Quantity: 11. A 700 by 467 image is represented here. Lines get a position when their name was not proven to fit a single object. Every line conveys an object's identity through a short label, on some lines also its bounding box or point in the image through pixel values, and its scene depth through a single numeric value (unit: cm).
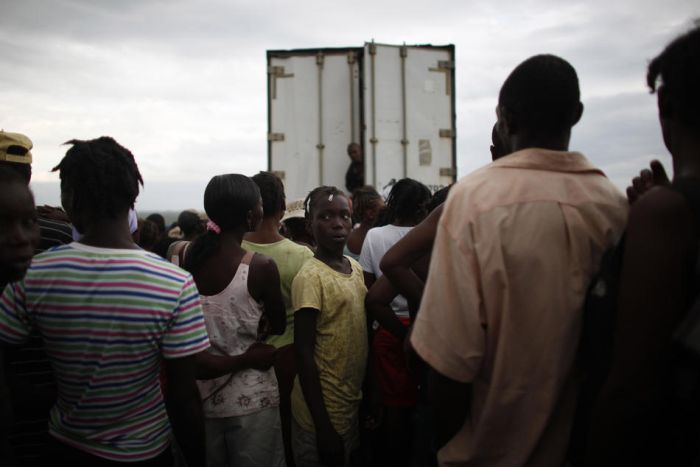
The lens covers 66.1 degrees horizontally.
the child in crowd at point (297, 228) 460
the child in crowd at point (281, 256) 296
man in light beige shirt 147
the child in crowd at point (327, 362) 257
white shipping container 786
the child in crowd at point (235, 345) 248
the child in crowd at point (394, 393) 299
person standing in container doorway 782
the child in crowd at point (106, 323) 165
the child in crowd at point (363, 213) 506
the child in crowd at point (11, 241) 154
